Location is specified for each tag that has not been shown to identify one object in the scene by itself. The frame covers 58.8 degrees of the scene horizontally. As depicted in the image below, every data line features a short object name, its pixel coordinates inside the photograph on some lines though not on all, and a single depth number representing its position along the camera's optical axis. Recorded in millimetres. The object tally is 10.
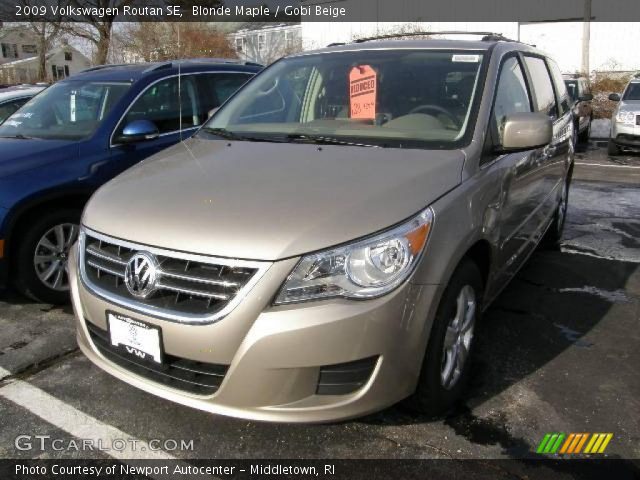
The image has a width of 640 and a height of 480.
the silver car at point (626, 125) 11391
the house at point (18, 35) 28250
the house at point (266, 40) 33347
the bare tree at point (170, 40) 22250
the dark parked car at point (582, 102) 12875
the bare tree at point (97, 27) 25359
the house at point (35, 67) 31422
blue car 3914
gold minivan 2105
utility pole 23341
